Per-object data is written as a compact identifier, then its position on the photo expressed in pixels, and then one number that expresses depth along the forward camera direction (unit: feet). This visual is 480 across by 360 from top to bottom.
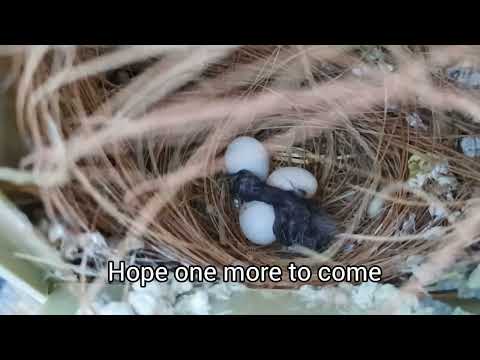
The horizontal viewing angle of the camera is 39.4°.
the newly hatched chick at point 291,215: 0.66
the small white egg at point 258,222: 0.66
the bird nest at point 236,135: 0.59
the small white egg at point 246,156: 0.69
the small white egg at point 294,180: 0.69
